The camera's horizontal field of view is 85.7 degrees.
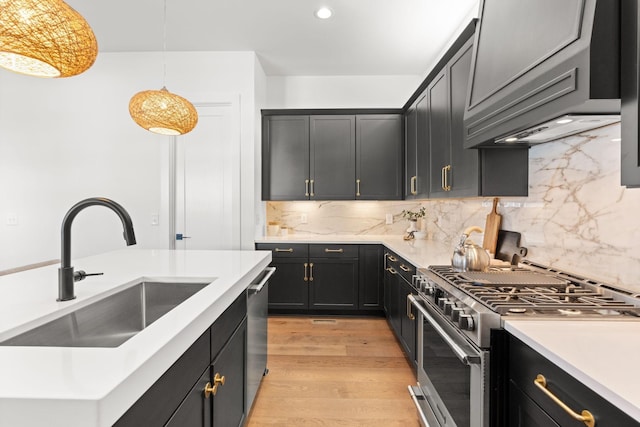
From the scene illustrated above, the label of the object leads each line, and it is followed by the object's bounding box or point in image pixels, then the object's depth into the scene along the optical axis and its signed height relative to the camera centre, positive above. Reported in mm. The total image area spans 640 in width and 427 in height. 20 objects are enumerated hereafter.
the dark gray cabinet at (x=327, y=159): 4062 +629
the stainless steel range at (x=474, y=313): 1207 -377
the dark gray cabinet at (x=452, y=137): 2139 +562
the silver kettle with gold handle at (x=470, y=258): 1878 -252
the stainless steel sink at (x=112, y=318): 1061 -405
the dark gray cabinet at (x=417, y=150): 3111 +628
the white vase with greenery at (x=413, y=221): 3920 -98
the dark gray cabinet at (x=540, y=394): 766 -478
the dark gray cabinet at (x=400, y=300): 2502 -752
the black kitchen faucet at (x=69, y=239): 1209 -101
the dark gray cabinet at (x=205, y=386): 842 -544
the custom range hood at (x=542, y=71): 1012 +512
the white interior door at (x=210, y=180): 3734 +347
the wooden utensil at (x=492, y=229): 2342 -110
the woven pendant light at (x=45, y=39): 1133 +612
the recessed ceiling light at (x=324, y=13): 2882 +1698
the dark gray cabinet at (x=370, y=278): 3770 -719
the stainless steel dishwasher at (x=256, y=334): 1854 -728
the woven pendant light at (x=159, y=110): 2105 +628
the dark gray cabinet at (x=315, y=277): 3793 -716
